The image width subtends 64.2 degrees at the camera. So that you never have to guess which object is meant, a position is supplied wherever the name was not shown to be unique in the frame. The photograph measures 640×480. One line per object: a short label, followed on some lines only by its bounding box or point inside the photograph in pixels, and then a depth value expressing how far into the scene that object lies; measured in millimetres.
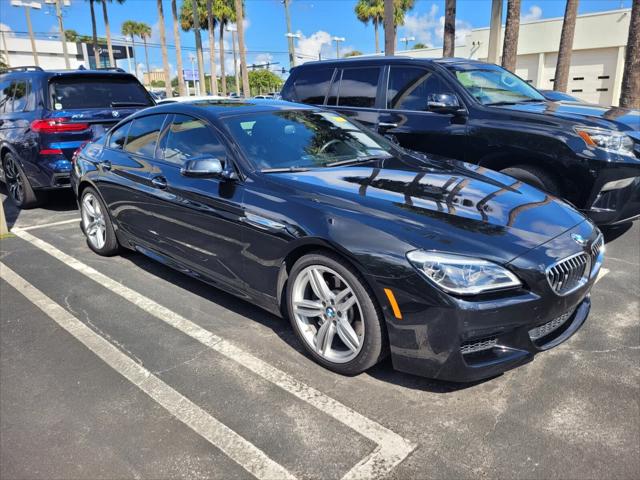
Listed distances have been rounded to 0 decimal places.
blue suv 6578
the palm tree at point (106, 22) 36969
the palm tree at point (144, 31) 72625
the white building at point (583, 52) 26109
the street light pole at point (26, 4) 26356
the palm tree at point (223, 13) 42938
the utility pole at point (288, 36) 28250
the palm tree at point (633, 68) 10664
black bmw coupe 2498
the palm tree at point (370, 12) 51688
